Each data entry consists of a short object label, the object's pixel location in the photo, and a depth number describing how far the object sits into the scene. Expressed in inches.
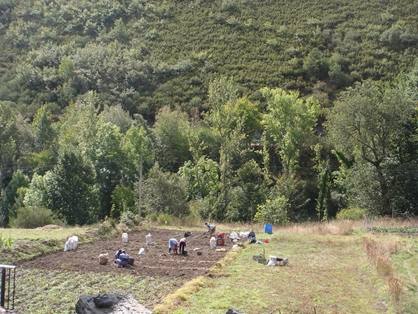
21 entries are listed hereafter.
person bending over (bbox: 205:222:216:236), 1263.5
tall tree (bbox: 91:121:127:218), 2055.9
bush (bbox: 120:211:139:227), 1409.6
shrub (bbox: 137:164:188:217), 1694.8
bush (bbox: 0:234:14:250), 931.6
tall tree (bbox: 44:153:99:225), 1717.5
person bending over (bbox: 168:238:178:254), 1007.4
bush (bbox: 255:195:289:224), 1716.3
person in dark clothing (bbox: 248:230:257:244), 1117.1
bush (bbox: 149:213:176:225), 1526.8
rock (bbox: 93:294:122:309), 524.4
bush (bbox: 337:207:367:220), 1712.6
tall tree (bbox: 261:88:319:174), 2224.4
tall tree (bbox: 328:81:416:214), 1708.9
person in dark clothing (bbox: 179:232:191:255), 1009.6
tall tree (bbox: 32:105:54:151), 2374.5
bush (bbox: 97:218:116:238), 1245.8
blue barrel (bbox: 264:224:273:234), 1268.5
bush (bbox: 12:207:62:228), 1477.6
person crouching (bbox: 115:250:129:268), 869.8
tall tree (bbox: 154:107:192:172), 2413.9
